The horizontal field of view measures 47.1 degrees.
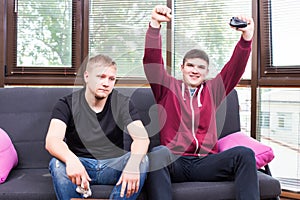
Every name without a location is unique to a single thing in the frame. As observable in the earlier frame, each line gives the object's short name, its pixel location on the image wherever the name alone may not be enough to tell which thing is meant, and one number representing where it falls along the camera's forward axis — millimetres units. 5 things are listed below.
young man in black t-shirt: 1567
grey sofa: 1838
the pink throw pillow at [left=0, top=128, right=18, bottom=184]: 1768
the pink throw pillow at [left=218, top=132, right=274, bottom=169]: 1899
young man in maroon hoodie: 1704
